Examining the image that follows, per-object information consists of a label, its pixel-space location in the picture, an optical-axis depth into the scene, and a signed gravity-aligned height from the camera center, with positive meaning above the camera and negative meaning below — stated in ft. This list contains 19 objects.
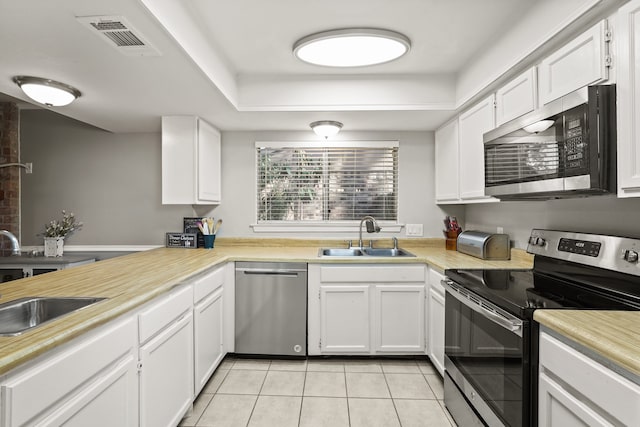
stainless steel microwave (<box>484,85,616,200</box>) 4.46 +0.96
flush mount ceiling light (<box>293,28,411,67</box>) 6.91 +3.43
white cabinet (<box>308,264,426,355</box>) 9.23 -2.36
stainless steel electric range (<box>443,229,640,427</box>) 4.47 -1.26
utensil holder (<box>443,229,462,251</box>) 10.73 -0.66
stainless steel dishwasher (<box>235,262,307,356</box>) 9.31 -2.31
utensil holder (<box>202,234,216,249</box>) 10.99 -0.76
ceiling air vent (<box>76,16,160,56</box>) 4.78 +2.57
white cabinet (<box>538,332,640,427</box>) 3.05 -1.65
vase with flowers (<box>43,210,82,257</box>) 10.20 -0.60
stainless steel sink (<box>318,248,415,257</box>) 10.74 -1.06
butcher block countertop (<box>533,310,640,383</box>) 3.05 -1.12
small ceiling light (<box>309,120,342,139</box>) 10.02 +2.47
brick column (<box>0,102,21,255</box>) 10.77 +1.34
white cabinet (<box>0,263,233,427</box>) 3.23 -1.87
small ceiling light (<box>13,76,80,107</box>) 6.76 +2.39
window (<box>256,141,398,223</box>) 11.68 +1.10
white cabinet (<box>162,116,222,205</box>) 9.71 +1.49
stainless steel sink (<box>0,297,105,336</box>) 4.62 -1.24
